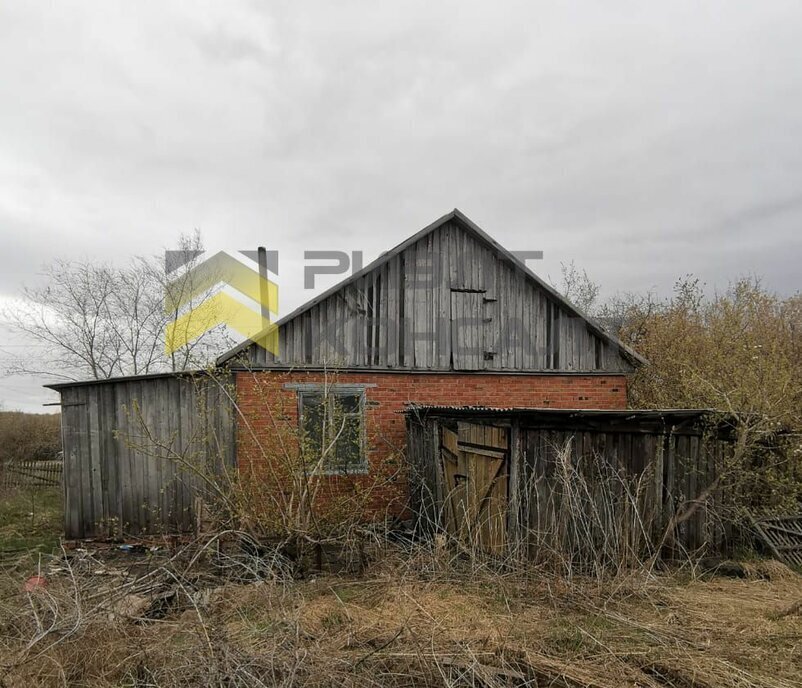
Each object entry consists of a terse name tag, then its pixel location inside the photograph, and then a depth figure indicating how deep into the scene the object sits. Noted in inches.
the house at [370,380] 350.9
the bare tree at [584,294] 839.1
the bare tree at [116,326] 816.9
